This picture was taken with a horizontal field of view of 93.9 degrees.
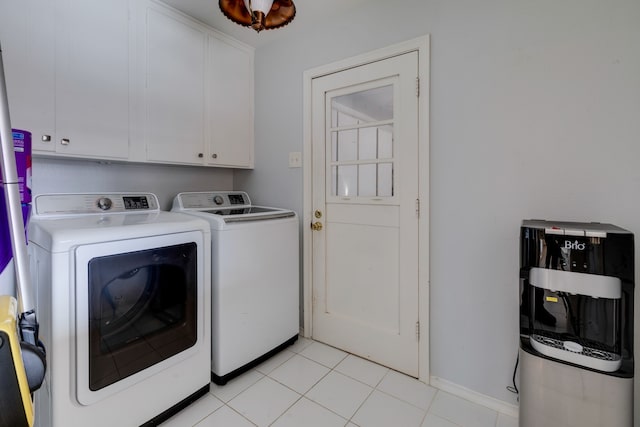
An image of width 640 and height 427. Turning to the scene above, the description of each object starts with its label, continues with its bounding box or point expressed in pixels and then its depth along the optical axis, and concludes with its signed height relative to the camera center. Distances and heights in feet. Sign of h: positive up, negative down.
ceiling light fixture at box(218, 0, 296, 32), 3.99 +2.82
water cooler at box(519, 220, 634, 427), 3.39 -1.46
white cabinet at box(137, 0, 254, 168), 6.28 +2.79
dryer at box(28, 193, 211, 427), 3.91 -1.54
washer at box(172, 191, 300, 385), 5.78 -1.54
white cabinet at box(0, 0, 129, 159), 4.72 +2.35
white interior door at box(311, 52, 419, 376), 6.09 -0.05
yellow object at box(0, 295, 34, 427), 1.94 -1.14
